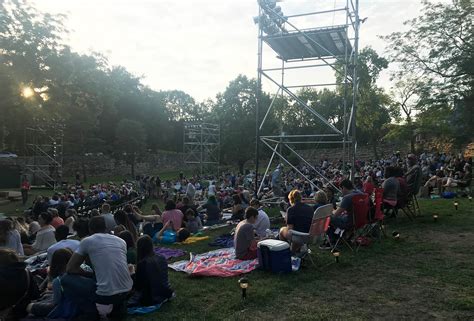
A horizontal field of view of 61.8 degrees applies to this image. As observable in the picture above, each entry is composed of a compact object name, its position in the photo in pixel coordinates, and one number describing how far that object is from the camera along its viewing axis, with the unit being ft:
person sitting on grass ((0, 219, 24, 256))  18.72
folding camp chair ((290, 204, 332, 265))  21.04
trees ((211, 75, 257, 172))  137.39
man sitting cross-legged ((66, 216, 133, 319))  14.14
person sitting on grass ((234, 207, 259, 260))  22.58
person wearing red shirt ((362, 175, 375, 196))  32.01
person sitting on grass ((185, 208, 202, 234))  34.32
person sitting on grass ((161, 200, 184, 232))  32.14
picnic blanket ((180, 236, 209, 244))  30.32
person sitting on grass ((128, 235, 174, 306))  16.11
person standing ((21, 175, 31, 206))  64.44
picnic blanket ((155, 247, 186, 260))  25.50
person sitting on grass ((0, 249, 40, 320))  12.60
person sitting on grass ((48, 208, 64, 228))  27.73
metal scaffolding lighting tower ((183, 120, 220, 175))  103.13
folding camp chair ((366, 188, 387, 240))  25.54
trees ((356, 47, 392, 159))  113.50
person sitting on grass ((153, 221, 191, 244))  30.58
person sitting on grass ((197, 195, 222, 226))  39.72
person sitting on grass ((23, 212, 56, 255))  24.32
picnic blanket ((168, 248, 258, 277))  20.40
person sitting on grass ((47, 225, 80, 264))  17.71
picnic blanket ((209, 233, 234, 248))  28.34
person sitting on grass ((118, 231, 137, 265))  19.04
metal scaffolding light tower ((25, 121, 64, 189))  92.35
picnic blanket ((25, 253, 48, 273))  20.60
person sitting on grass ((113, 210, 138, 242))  23.28
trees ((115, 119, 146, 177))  136.05
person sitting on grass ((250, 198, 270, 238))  25.71
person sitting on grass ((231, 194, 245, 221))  39.23
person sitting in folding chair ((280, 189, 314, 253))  22.20
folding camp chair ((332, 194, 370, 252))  23.45
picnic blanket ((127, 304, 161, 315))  15.42
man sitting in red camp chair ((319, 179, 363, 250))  23.50
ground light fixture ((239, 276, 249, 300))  16.25
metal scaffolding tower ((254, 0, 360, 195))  34.19
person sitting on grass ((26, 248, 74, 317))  14.46
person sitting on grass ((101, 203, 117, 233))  28.43
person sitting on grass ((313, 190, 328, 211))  25.17
